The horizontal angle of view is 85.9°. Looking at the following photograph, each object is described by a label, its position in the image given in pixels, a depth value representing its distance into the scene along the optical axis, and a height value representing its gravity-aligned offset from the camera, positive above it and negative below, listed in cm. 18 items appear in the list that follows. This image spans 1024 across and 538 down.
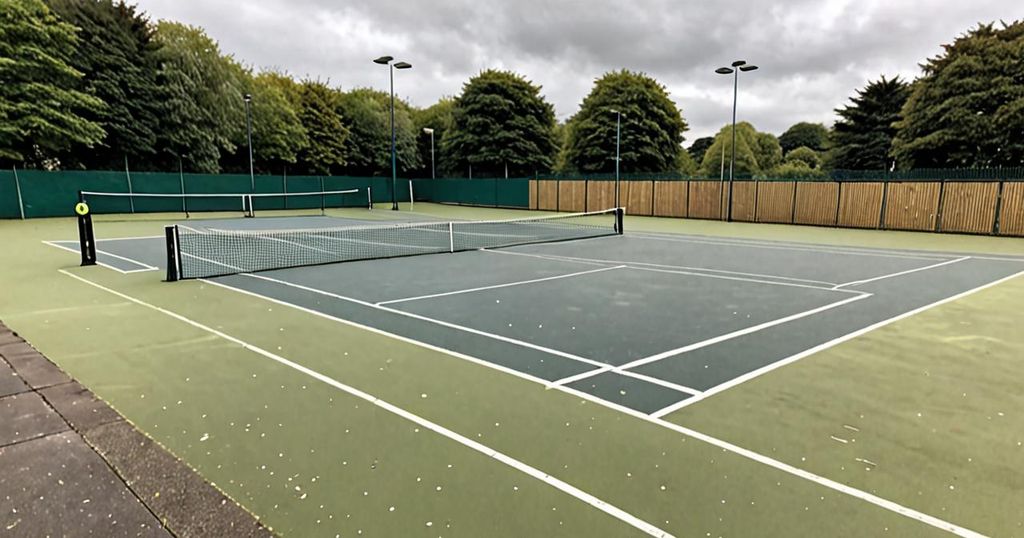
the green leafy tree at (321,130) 4944 +466
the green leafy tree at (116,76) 3247 +641
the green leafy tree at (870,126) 4491 +491
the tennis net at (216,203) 3012 -138
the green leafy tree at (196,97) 3684 +582
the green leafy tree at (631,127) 4700 +490
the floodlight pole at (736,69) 2525 +528
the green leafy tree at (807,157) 7624 +384
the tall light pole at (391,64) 2979 +656
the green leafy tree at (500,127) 5041 +516
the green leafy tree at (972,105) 3109 +473
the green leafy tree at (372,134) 5278 +465
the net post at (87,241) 1147 -128
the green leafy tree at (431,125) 5884 +640
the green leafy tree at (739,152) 6078 +365
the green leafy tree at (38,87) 2664 +469
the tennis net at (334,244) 1172 -185
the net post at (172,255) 991 -133
